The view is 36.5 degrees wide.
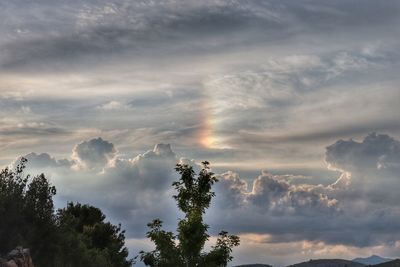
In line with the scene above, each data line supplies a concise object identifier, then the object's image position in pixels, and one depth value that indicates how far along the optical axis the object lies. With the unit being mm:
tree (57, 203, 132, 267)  102312
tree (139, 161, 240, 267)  44719
